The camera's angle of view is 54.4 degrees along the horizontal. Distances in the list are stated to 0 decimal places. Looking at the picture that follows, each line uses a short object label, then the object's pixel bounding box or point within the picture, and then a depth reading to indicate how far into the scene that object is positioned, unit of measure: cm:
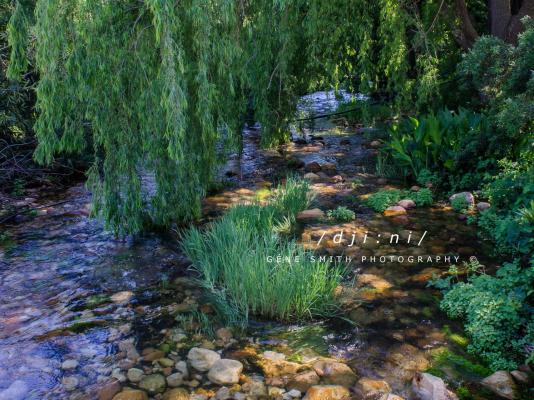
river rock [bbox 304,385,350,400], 326
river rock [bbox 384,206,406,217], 652
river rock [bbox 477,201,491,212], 634
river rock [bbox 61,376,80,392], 345
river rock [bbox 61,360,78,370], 368
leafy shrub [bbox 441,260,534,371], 356
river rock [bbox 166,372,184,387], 346
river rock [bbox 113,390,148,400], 328
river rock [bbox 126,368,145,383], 349
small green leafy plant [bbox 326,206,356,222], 641
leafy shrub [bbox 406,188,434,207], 682
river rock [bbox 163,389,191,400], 333
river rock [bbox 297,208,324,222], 645
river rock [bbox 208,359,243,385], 348
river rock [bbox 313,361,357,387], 344
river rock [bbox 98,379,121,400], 333
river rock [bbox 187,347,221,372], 363
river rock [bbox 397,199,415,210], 673
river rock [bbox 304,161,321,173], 874
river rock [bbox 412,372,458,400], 321
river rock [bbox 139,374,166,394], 340
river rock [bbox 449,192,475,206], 656
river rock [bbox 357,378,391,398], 332
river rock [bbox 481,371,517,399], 324
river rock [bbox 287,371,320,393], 340
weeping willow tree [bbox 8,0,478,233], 471
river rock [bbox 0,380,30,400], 338
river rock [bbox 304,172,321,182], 823
